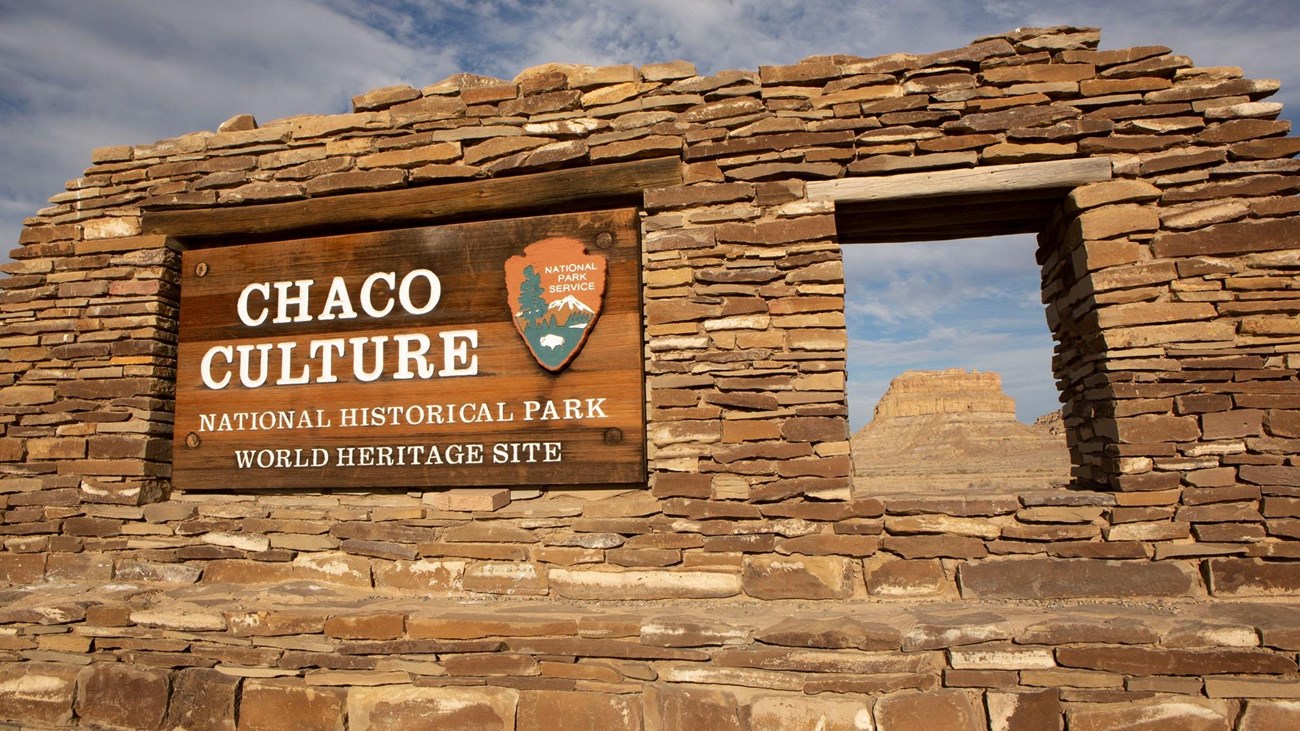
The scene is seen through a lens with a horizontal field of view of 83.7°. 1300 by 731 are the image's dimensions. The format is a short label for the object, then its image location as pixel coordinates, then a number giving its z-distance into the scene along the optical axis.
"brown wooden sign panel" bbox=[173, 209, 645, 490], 4.15
